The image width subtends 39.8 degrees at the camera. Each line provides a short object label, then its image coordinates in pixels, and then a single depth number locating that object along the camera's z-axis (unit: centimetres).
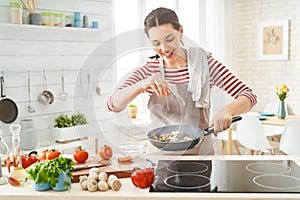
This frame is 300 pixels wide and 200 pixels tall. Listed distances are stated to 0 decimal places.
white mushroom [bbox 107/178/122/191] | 164
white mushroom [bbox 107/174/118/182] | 167
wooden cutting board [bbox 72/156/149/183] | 181
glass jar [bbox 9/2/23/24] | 325
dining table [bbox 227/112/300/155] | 411
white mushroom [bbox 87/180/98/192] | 164
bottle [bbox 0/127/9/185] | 181
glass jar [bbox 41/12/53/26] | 345
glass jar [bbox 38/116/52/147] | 355
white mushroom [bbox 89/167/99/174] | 173
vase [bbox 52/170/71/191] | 166
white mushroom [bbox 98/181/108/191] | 164
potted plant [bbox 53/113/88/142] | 350
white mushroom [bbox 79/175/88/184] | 169
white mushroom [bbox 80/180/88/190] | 166
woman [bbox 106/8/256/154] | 178
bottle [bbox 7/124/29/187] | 174
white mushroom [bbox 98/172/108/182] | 167
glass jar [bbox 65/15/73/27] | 367
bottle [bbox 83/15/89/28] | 383
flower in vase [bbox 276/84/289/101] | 427
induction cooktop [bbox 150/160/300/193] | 166
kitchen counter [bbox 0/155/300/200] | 157
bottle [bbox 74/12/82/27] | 374
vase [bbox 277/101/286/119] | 427
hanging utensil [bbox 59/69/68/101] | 373
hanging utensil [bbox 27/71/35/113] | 346
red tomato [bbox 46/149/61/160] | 194
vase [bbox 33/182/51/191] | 167
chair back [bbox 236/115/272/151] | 409
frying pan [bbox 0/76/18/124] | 325
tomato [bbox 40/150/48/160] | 197
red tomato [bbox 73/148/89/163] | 196
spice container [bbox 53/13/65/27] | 351
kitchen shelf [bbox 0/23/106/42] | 332
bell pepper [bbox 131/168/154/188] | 166
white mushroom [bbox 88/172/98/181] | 168
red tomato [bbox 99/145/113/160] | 189
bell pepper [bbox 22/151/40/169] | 196
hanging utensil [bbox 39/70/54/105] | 356
